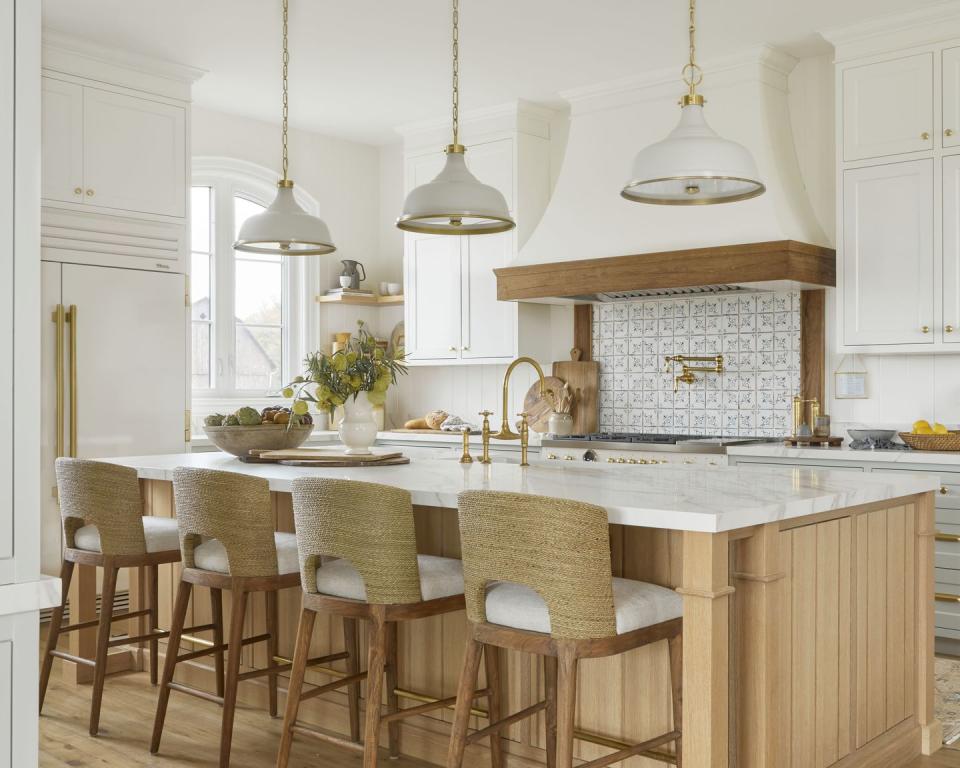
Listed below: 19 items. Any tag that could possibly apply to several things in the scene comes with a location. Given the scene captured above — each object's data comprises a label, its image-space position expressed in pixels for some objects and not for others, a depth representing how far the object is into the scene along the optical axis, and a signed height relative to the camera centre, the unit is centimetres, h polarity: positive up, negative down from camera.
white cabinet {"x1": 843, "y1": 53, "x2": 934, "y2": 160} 469 +124
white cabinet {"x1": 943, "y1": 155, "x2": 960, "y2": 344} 460 +57
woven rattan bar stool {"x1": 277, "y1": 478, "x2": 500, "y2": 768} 263 -51
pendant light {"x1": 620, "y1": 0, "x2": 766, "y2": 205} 295 +63
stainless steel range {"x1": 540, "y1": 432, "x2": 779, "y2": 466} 505 -35
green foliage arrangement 368 +1
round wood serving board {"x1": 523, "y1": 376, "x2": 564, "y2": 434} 627 -16
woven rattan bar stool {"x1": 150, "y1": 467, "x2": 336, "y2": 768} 300 -48
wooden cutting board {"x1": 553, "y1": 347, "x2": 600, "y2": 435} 620 -7
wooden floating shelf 674 +51
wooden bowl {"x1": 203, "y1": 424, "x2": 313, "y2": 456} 396 -23
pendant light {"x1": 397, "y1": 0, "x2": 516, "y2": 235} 352 +61
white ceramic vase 384 -17
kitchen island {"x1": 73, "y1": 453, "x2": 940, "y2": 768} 238 -63
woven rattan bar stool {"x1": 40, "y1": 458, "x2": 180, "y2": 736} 342 -52
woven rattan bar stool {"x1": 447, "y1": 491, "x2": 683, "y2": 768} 228 -51
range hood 500 +82
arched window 631 +52
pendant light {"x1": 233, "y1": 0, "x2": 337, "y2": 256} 400 +58
